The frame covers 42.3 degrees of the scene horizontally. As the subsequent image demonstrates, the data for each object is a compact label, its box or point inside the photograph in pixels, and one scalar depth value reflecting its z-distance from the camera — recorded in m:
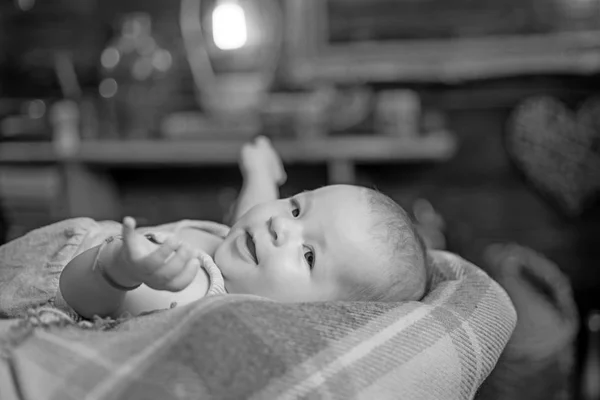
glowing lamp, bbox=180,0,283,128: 2.49
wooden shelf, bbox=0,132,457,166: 2.28
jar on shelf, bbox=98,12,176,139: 2.58
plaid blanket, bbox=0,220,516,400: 0.67
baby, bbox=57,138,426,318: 0.91
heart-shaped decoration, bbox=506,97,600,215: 2.36
